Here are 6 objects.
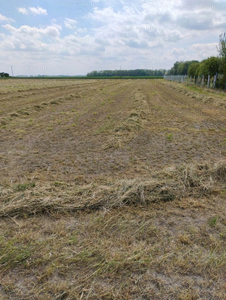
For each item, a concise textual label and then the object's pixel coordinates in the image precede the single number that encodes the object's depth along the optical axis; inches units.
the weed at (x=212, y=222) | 127.4
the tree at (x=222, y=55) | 1020.7
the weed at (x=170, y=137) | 297.1
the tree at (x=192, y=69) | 1749.6
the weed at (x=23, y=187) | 158.8
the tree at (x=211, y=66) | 1157.8
